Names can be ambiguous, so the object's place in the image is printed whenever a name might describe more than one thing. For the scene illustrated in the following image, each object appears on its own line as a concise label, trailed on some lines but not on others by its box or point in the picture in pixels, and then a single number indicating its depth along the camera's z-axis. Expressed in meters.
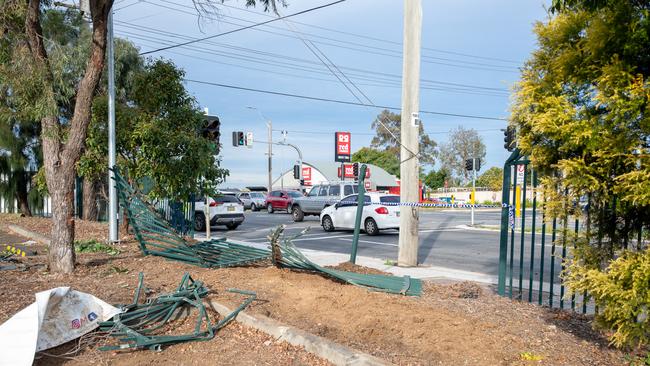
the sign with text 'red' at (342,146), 38.50
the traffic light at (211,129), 12.67
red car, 37.94
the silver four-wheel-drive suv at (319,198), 29.14
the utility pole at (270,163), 52.97
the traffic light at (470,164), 25.60
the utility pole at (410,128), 10.96
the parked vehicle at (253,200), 45.56
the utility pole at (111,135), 11.53
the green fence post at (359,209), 8.61
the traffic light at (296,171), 41.21
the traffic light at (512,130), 5.26
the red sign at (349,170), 40.03
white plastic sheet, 4.51
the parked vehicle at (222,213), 22.42
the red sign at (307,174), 66.38
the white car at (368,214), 19.20
